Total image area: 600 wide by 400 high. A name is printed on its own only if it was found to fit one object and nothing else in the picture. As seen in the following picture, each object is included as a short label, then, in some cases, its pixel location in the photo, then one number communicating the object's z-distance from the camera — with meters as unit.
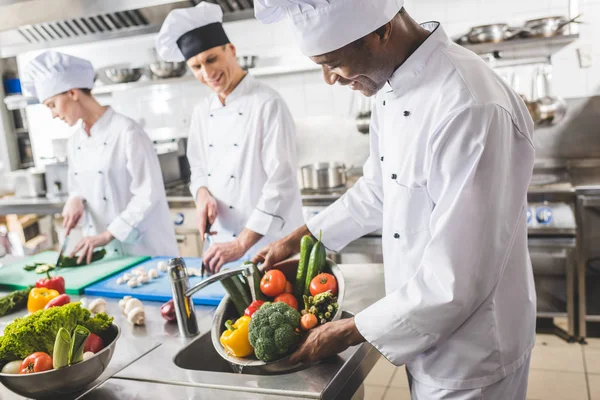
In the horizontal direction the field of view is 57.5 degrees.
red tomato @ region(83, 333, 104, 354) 1.33
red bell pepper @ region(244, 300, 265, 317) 1.42
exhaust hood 3.87
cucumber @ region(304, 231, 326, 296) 1.52
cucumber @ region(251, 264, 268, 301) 1.52
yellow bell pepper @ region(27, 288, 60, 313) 1.83
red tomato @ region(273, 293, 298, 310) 1.48
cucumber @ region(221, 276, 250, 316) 1.54
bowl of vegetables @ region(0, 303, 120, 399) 1.21
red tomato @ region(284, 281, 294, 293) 1.57
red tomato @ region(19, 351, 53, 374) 1.22
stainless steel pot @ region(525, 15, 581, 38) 3.49
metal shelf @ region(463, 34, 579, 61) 3.50
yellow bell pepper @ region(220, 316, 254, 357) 1.32
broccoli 1.24
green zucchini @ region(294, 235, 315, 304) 1.56
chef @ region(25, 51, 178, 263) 2.77
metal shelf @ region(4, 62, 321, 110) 4.28
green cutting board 2.14
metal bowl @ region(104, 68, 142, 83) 4.53
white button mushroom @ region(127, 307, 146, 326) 1.70
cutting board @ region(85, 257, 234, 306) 1.87
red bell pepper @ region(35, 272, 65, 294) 1.93
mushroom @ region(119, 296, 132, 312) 1.80
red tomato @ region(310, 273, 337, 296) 1.46
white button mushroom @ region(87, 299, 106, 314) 1.73
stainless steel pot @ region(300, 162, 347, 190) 3.85
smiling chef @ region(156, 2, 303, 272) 2.50
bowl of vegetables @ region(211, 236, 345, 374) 1.26
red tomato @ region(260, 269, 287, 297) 1.52
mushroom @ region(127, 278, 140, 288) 2.03
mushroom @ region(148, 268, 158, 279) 2.09
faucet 1.54
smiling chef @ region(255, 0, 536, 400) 1.15
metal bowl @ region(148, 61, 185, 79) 4.37
